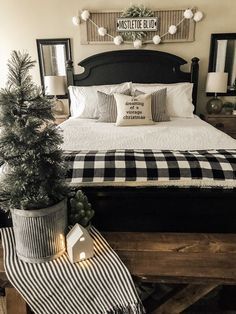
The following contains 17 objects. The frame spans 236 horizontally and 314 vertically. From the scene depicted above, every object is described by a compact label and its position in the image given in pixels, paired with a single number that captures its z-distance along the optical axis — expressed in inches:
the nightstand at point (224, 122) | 131.2
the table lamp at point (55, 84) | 136.8
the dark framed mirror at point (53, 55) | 141.2
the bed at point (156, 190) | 60.0
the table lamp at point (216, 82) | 130.6
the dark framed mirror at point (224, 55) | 134.5
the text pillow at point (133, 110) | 104.5
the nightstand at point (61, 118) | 135.6
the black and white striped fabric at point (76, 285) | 41.1
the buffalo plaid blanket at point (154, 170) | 59.7
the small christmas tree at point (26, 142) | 39.0
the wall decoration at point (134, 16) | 130.3
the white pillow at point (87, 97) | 120.7
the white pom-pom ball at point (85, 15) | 133.0
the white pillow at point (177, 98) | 122.6
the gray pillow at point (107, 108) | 111.6
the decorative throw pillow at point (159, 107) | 113.5
